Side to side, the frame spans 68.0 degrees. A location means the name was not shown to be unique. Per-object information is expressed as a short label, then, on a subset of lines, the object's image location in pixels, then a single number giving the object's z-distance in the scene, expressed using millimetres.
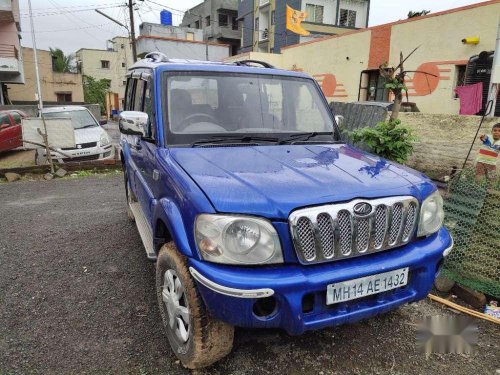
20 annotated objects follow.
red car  12180
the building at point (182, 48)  24891
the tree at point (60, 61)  37562
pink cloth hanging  10047
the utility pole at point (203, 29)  38938
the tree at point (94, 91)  40406
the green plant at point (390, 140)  4910
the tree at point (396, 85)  5605
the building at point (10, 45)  20359
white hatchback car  9477
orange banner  23219
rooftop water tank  33812
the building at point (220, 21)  37000
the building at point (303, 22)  27688
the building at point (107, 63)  42812
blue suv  1903
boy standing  5828
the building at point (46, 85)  31422
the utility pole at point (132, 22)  22531
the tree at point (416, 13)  18622
